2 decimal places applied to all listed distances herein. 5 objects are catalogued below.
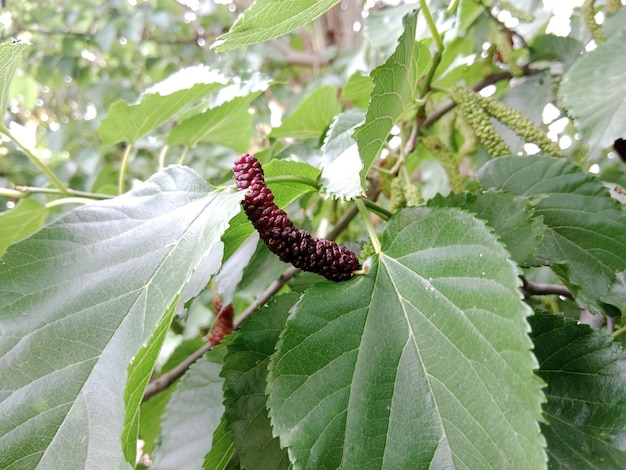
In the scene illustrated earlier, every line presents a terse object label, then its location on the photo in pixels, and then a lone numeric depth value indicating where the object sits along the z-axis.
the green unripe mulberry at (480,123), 0.55
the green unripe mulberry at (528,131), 0.55
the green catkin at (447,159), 0.58
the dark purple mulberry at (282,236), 0.36
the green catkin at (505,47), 0.69
